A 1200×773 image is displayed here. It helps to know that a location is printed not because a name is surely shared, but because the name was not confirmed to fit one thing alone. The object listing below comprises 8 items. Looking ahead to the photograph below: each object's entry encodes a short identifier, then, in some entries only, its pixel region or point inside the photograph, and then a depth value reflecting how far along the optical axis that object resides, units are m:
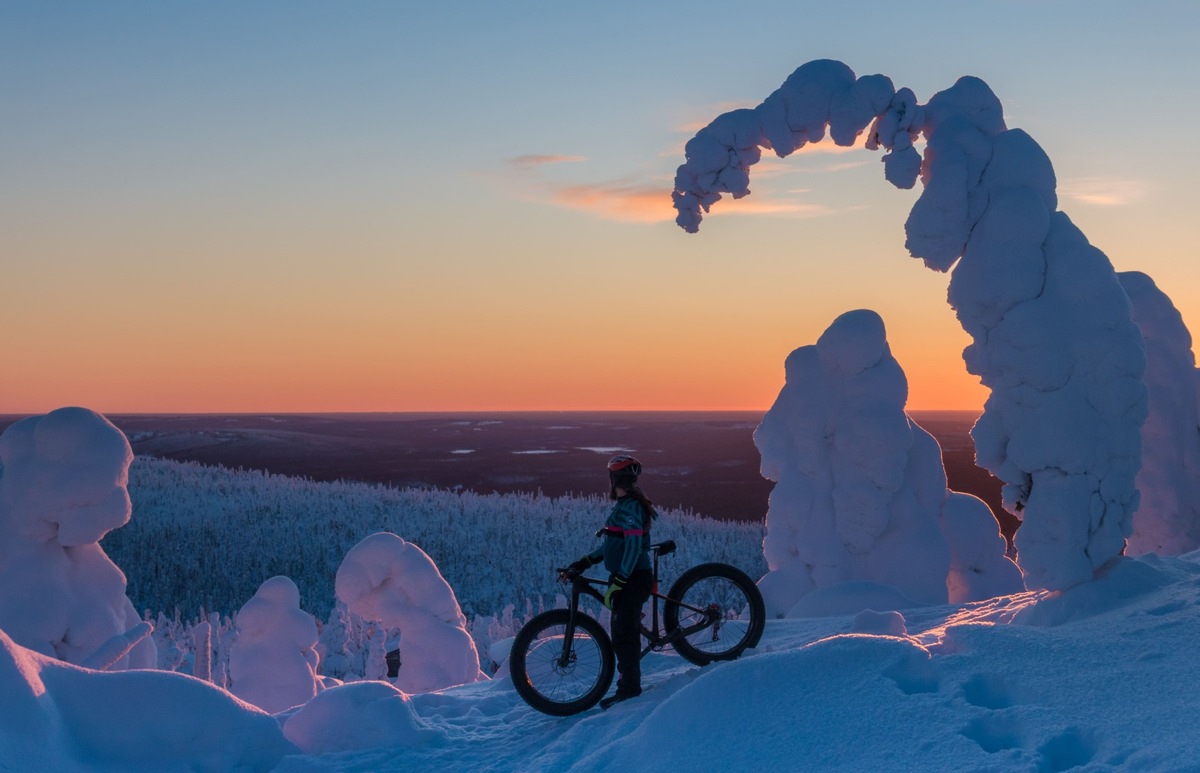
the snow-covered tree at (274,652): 13.90
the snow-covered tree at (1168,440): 13.23
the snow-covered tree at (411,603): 14.27
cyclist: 7.90
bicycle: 7.86
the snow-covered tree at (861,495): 13.58
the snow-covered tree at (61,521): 10.70
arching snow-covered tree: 9.48
